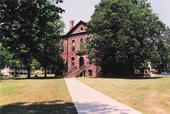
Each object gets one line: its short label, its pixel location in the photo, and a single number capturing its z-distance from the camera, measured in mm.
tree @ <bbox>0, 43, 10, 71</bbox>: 32059
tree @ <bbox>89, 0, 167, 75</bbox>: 23615
